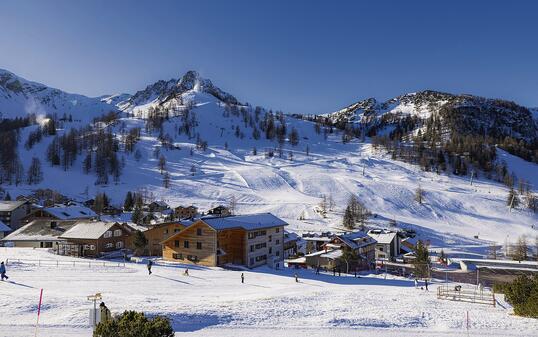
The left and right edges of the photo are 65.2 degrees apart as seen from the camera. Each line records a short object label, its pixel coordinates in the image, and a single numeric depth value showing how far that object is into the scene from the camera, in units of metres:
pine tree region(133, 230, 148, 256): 55.75
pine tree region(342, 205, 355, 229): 97.67
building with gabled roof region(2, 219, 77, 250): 62.25
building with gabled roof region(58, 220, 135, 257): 53.34
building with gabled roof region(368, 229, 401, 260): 78.25
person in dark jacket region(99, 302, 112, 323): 15.03
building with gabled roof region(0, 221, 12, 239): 71.38
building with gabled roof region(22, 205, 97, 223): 86.00
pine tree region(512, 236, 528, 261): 76.56
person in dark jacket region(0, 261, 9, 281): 30.48
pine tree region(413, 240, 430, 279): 54.17
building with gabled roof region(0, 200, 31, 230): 87.56
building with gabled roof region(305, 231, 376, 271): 59.81
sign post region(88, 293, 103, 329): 13.79
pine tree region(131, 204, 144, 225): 91.14
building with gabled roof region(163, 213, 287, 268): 51.56
